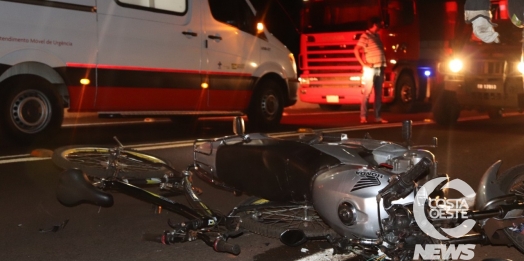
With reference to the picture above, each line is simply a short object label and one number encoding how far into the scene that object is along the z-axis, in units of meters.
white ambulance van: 8.90
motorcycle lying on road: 3.77
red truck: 15.66
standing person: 13.74
